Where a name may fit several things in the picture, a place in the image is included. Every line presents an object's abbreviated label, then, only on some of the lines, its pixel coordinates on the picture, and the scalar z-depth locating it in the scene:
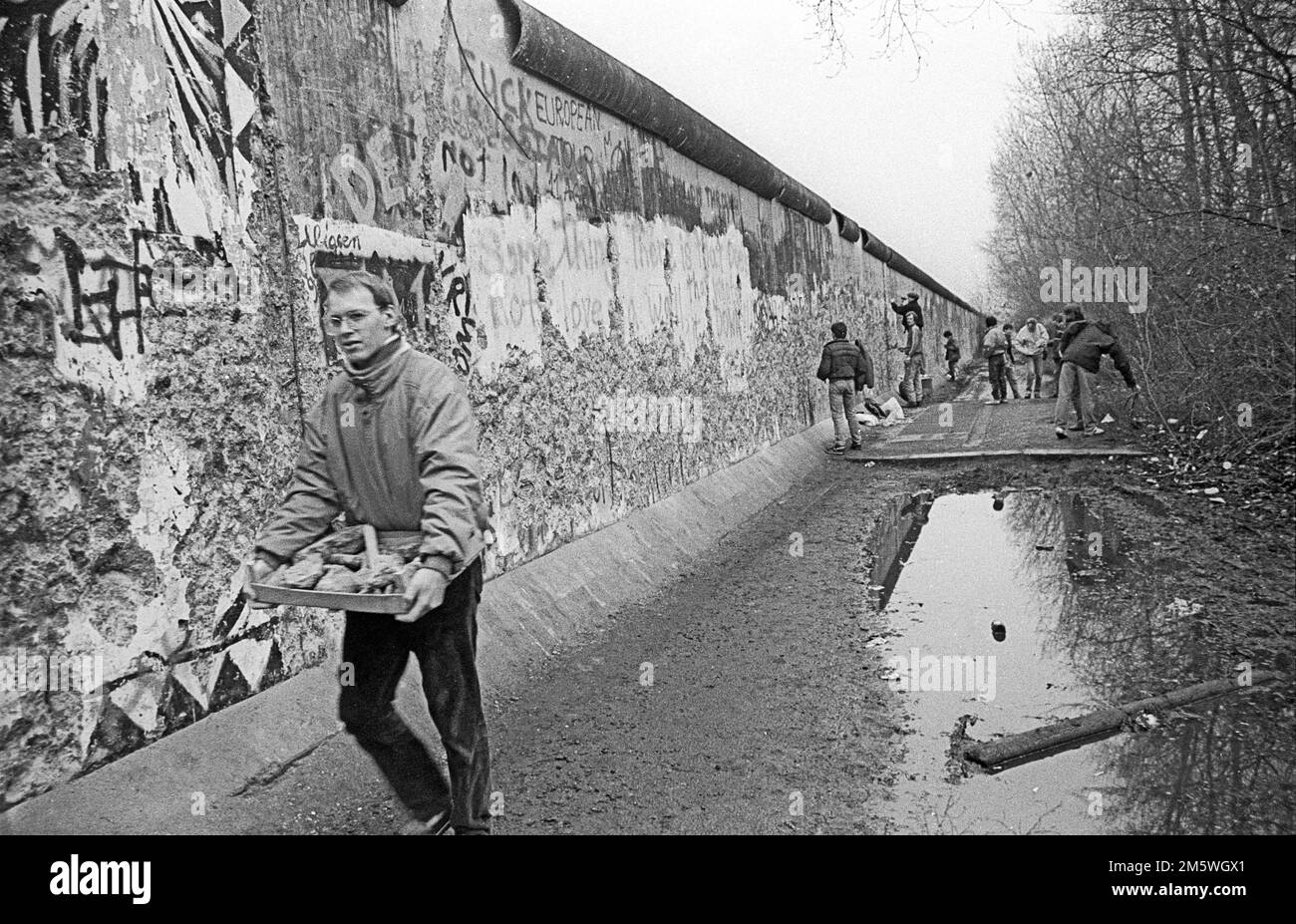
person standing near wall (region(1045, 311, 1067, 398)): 17.51
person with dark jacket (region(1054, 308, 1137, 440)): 12.23
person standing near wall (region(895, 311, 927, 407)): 20.45
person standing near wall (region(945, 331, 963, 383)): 29.10
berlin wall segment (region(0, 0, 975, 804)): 3.05
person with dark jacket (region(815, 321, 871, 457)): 13.34
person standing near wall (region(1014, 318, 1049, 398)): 20.42
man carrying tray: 2.89
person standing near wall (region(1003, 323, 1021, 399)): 20.72
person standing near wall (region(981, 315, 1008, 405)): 20.56
